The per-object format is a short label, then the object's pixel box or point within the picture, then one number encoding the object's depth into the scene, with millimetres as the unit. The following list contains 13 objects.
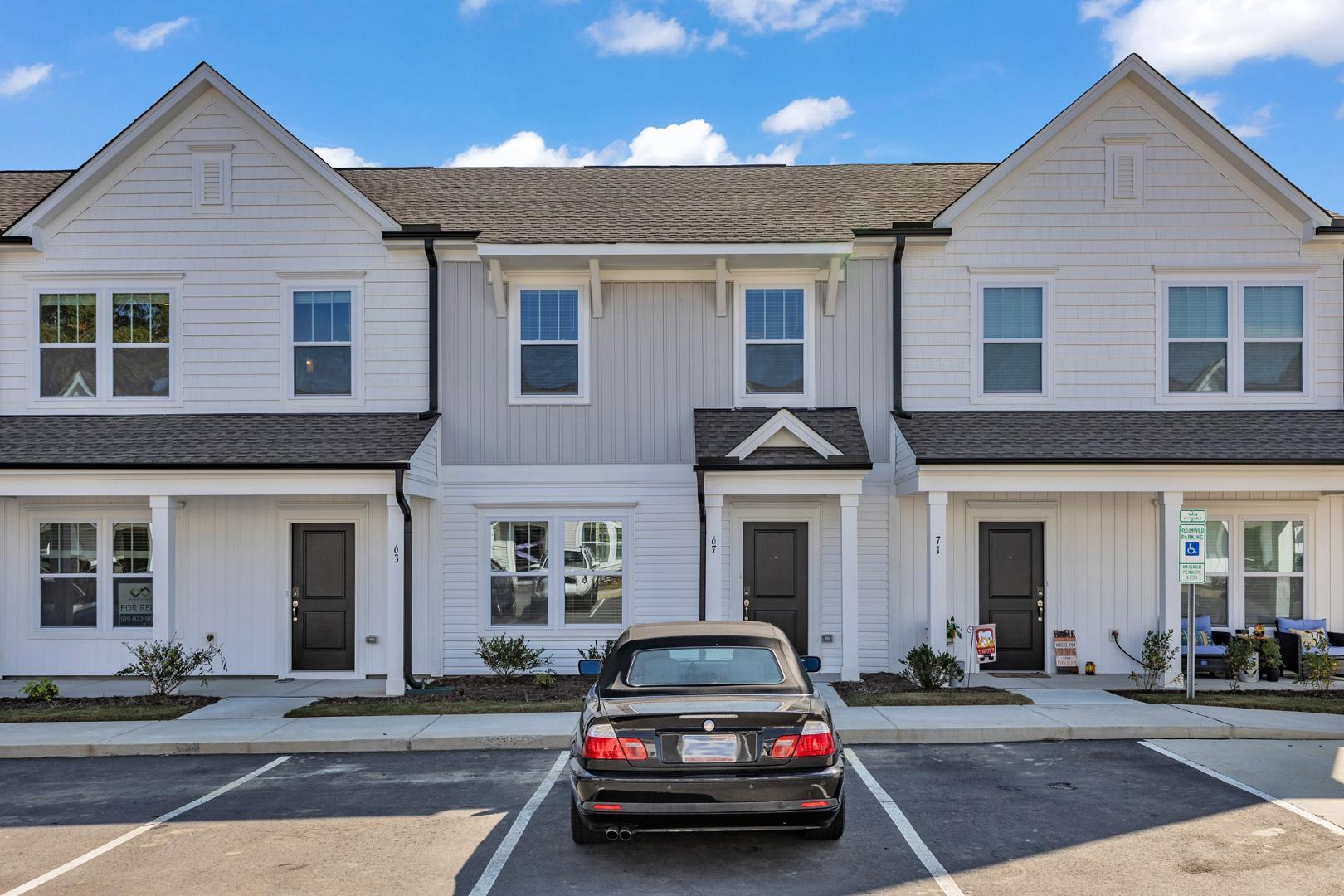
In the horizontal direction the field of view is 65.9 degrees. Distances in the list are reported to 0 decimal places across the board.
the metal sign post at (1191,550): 12062
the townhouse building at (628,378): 14375
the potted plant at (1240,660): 13297
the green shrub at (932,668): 12797
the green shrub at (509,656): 13781
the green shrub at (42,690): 12602
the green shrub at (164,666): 12617
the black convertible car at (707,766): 6309
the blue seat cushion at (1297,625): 14133
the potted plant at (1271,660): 13617
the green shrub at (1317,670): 12508
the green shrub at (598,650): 13734
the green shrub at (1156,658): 13070
